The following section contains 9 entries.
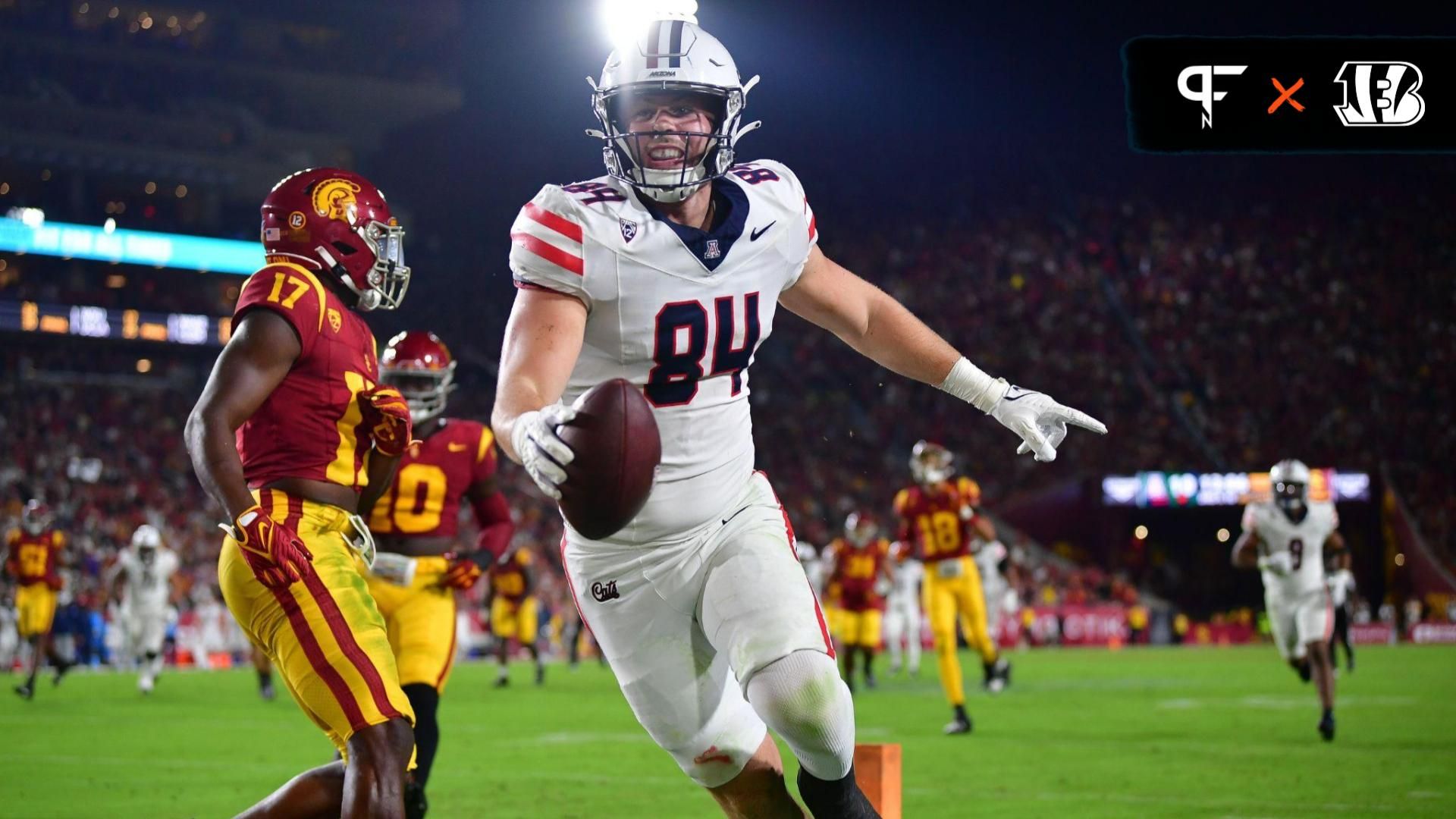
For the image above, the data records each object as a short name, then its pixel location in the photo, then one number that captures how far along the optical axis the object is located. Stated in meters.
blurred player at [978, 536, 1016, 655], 15.52
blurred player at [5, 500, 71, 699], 15.80
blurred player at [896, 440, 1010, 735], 12.15
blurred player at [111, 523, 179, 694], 16.59
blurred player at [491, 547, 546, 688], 18.34
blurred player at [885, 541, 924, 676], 19.69
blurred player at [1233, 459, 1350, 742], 10.59
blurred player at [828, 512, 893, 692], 16.50
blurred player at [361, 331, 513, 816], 5.91
